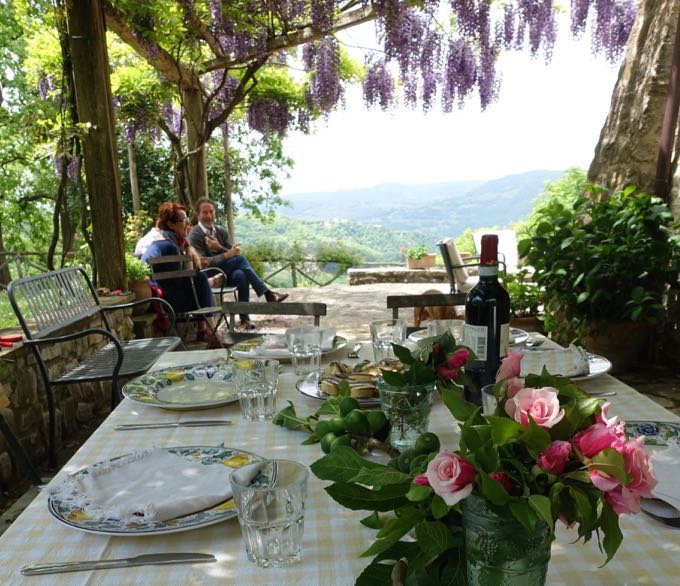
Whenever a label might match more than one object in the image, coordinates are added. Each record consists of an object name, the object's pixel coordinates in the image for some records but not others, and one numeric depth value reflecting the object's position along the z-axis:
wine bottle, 1.07
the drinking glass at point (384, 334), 1.52
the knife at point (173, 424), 1.15
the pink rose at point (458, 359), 0.98
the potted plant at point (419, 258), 9.07
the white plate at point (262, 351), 1.65
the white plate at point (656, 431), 1.00
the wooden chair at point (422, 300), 2.36
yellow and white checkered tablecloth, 0.66
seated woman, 4.23
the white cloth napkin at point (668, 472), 0.81
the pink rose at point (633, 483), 0.47
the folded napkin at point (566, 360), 1.33
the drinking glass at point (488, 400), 0.81
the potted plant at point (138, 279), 3.97
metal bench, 2.28
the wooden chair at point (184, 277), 3.98
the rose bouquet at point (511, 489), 0.48
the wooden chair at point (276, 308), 2.33
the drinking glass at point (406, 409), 0.95
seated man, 5.43
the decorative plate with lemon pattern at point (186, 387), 1.25
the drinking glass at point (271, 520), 0.69
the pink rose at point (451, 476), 0.48
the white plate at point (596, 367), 1.33
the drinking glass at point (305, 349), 1.45
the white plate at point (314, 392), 1.17
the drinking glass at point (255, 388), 1.17
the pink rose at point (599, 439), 0.48
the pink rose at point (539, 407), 0.49
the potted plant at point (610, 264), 3.21
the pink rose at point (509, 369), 0.64
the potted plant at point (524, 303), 4.23
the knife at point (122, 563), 0.67
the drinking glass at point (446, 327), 1.57
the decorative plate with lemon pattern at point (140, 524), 0.74
